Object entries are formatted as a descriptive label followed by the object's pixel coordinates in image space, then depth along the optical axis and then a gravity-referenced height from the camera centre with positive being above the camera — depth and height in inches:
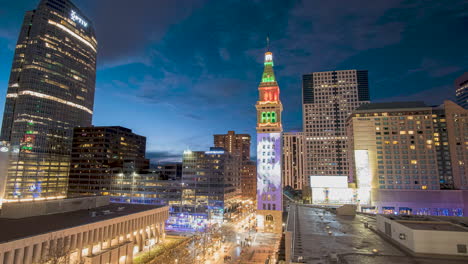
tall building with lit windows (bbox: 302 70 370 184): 6550.2 +1415.8
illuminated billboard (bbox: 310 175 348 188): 4846.2 -211.5
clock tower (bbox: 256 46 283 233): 4045.3 +187.4
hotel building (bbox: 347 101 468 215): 4399.6 +283.2
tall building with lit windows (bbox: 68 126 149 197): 5610.2 +149.9
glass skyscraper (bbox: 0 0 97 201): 5551.2 +1565.0
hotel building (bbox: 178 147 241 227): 4768.7 -362.9
